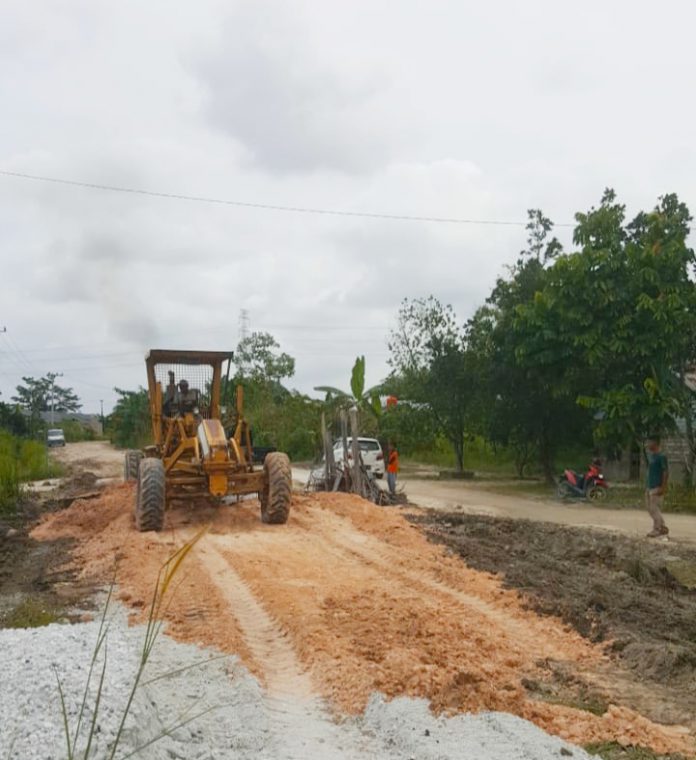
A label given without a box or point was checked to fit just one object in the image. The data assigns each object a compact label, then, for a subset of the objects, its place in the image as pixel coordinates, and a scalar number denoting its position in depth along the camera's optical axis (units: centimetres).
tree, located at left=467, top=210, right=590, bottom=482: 2688
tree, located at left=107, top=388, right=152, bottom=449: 6331
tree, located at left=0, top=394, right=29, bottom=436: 4800
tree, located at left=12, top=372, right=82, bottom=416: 8300
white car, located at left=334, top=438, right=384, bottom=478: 2908
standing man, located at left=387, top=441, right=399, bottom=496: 2250
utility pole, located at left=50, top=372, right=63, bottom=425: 8881
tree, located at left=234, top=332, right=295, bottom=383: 5488
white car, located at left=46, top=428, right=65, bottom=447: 6905
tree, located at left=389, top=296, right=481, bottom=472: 3170
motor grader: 1427
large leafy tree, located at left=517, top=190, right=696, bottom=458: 2127
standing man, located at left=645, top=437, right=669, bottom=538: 1510
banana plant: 2199
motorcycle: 2261
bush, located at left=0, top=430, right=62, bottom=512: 2144
